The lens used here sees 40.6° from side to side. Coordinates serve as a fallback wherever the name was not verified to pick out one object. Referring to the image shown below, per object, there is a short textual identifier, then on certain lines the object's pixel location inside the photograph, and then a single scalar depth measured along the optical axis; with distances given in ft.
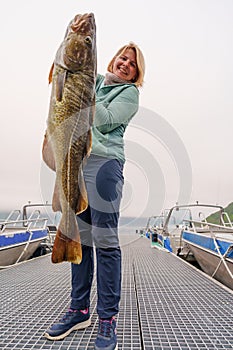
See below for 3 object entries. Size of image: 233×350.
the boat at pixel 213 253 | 14.01
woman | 6.01
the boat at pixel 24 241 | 17.67
